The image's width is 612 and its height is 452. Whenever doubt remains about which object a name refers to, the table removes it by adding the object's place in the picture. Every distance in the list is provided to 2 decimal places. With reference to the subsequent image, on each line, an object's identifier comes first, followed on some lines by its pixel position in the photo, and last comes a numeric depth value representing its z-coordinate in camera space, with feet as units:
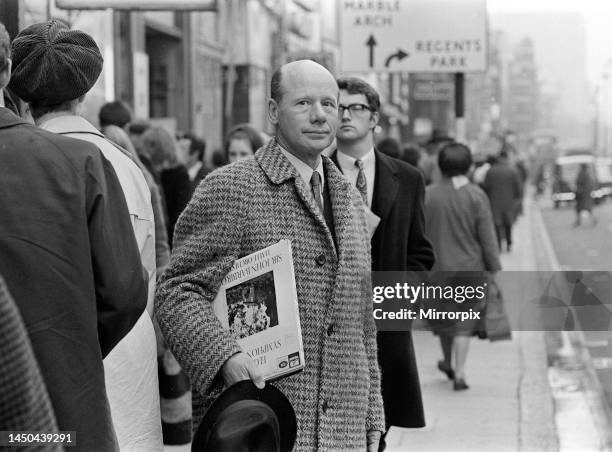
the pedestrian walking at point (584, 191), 108.99
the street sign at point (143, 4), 22.84
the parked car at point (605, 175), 175.94
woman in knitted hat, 10.96
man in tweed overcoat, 11.12
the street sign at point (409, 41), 32.81
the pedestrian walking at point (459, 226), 28.55
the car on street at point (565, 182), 169.27
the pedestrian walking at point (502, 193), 70.13
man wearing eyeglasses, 17.46
